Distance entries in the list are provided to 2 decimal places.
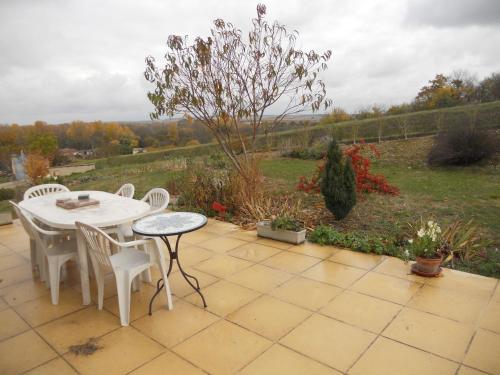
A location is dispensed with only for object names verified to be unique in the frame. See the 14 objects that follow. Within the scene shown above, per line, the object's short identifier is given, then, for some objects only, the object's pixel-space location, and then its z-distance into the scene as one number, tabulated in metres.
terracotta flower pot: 2.91
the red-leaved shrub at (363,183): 6.00
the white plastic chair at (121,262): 2.29
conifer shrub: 4.39
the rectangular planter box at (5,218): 5.24
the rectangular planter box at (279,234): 3.89
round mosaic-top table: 2.31
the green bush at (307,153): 12.01
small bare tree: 4.66
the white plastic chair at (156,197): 3.65
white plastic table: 2.58
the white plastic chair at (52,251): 2.60
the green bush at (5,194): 10.33
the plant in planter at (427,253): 2.92
